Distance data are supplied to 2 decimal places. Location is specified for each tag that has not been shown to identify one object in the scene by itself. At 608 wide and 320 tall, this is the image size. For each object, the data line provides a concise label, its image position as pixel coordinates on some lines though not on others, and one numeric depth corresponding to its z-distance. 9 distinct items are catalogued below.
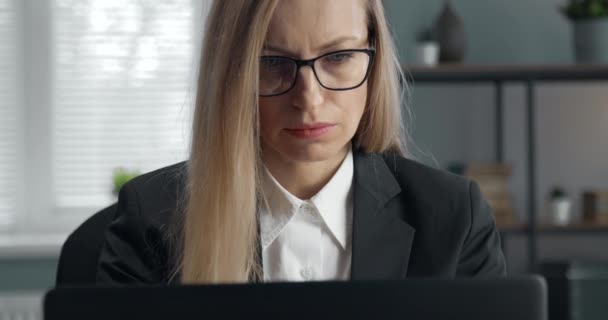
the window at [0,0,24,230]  3.38
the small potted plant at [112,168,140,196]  3.18
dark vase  3.13
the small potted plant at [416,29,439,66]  3.08
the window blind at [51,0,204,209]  3.41
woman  1.02
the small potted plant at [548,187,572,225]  3.12
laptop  0.61
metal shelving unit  2.96
